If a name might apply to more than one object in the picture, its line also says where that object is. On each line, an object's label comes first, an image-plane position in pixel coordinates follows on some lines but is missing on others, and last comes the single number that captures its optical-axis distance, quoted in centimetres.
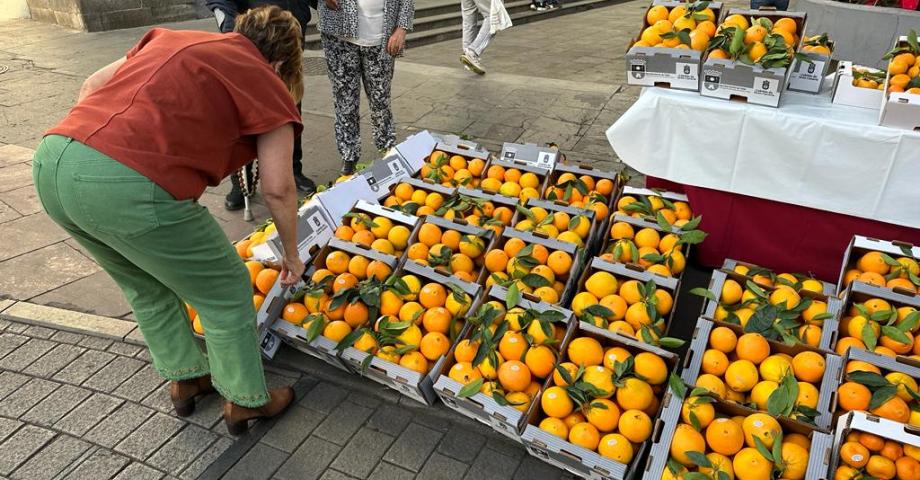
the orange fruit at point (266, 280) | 288
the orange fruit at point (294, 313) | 278
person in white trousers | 777
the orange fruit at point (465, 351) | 244
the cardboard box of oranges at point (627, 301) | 249
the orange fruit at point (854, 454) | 183
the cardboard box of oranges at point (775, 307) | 238
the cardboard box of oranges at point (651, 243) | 285
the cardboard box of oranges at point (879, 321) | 227
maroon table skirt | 311
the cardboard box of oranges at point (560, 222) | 310
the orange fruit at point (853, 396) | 201
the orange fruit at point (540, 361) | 235
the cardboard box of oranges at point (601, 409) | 208
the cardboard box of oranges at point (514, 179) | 354
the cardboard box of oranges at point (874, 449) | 181
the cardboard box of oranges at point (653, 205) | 322
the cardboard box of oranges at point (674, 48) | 318
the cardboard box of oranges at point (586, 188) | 342
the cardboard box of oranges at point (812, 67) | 325
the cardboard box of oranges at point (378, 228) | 316
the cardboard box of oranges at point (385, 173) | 364
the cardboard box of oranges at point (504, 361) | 226
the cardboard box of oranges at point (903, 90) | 273
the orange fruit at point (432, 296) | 273
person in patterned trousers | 424
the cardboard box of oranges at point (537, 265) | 273
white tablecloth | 287
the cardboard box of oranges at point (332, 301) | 266
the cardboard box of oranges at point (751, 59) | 296
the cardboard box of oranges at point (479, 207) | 331
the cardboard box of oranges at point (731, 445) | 190
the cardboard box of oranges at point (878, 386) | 199
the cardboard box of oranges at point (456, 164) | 375
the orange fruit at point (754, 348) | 228
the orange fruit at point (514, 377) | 230
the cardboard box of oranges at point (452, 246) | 296
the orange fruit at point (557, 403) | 219
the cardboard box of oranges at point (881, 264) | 258
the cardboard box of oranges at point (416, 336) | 250
